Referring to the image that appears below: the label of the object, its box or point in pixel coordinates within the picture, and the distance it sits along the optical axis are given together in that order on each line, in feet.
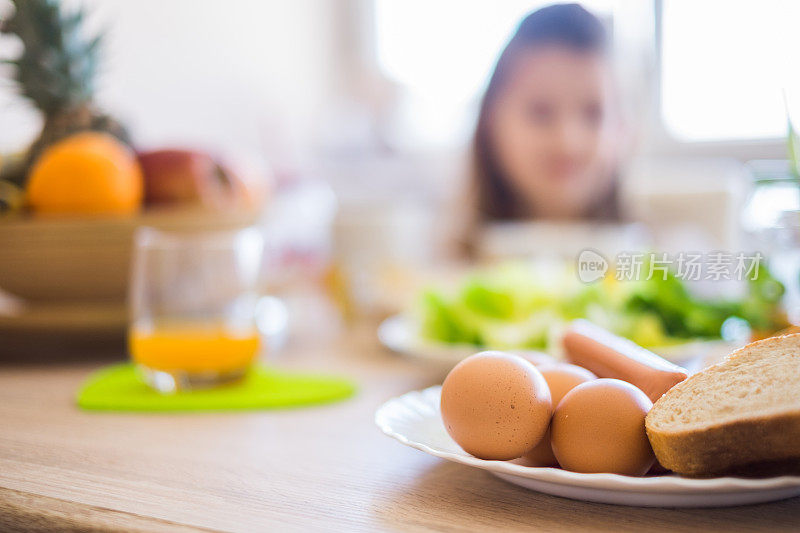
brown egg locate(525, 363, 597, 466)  1.61
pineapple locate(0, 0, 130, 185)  3.37
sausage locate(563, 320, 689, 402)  1.58
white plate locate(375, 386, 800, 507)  1.32
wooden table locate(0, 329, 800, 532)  1.44
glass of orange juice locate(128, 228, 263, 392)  2.69
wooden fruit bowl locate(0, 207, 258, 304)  3.17
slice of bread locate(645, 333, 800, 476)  1.33
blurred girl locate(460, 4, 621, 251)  7.42
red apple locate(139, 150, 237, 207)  3.44
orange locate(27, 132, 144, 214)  3.16
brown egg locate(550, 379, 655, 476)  1.45
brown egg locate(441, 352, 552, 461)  1.50
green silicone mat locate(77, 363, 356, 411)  2.49
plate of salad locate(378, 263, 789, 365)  2.90
